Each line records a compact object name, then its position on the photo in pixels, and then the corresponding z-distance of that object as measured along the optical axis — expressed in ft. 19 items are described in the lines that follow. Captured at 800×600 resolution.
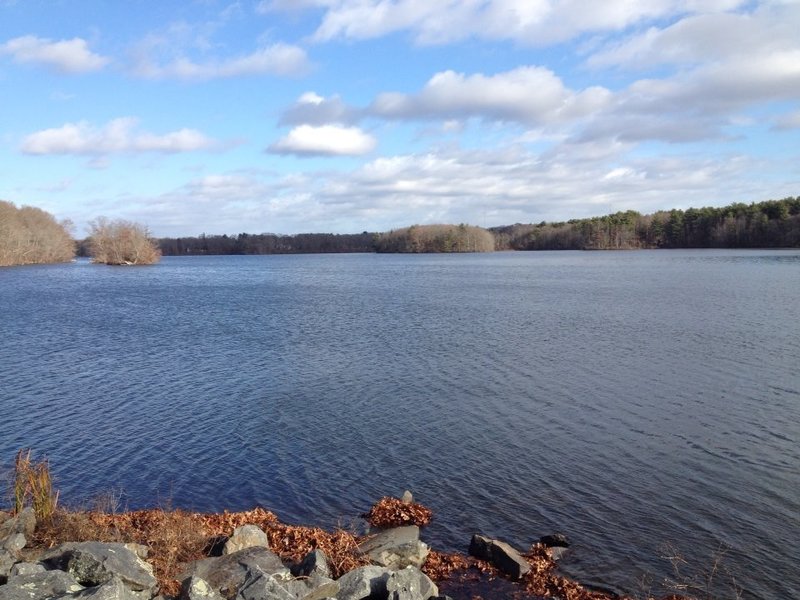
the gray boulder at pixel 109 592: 26.17
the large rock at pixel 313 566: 33.63
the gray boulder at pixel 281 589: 29.25
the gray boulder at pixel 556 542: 39.86
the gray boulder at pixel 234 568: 31.96
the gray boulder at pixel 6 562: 29.92
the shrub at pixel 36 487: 38.88
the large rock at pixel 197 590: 28.50
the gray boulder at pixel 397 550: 37.65
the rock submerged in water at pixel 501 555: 36.96
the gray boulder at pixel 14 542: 33.45
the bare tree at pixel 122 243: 464.24
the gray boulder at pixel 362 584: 31.65
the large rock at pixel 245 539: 36.52
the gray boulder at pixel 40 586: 26.73
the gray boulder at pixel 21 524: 36.47
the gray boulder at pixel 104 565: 29.50
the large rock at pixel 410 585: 30.99
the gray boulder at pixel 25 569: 28.89
